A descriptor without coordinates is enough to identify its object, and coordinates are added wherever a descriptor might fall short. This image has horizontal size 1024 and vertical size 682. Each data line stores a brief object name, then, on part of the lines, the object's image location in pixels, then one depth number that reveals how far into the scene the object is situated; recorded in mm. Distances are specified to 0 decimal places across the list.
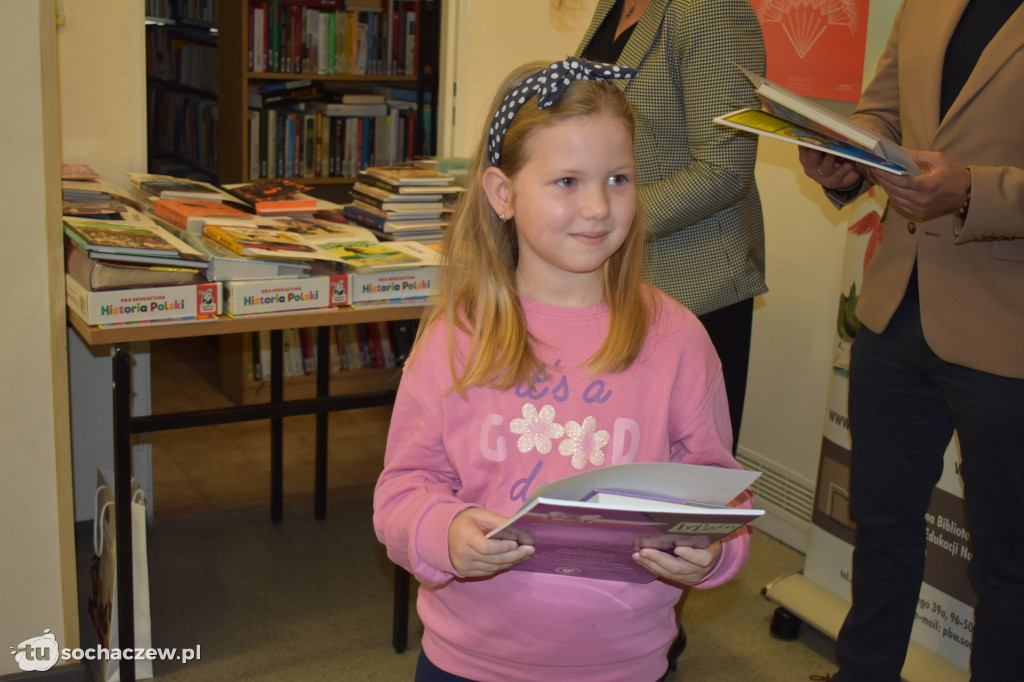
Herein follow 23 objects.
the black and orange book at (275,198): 2549
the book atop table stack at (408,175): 2613
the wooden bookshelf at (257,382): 3879
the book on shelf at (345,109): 4258
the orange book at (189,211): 2326
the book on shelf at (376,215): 2557
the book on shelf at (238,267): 2080
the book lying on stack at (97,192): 2361
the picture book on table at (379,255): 2193
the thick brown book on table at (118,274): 1945
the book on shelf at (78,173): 2533
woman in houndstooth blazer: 1836
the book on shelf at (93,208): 2242
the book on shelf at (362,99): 4312
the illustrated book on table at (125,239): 1963
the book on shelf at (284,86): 4137
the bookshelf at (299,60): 3990
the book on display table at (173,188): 2529
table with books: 1971
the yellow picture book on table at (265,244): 2113
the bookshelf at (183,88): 4969
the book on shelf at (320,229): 2385
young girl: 1200
